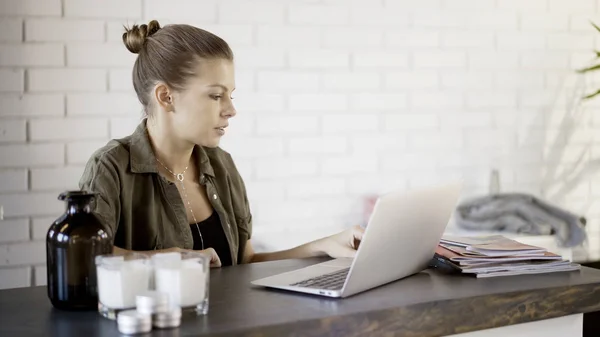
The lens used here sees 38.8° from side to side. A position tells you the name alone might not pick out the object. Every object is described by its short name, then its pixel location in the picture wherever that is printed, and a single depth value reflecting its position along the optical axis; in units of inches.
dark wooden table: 60.6
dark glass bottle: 63.9
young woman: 90.0
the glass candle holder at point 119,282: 60.2
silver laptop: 69.0
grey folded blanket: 145.9
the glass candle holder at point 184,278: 60.8
